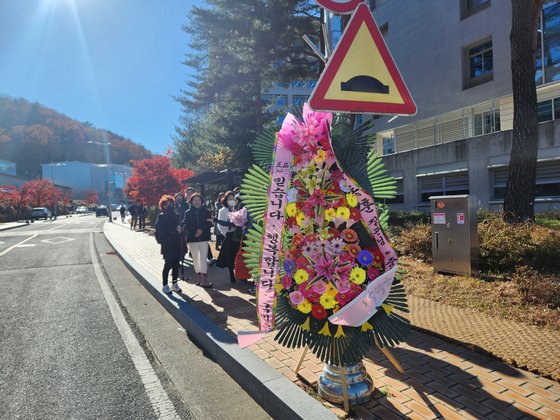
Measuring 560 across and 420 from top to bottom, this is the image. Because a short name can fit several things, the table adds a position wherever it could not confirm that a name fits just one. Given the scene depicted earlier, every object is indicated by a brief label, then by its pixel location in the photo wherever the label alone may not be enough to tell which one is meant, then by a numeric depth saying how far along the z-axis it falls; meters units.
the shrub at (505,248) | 6.45
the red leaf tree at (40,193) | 57.44
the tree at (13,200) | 46.53
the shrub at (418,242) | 8.10
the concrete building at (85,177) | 111.94
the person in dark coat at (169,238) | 6.91
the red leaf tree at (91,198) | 99.59
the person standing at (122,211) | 40.16
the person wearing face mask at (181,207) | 8.54
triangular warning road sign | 2.85
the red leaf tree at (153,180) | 24.33
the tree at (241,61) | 18.16
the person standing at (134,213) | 25.06
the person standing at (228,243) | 7.50
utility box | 6.71
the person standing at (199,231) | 7.35
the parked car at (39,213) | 51.28
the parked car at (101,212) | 60.28
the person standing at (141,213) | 24.68
